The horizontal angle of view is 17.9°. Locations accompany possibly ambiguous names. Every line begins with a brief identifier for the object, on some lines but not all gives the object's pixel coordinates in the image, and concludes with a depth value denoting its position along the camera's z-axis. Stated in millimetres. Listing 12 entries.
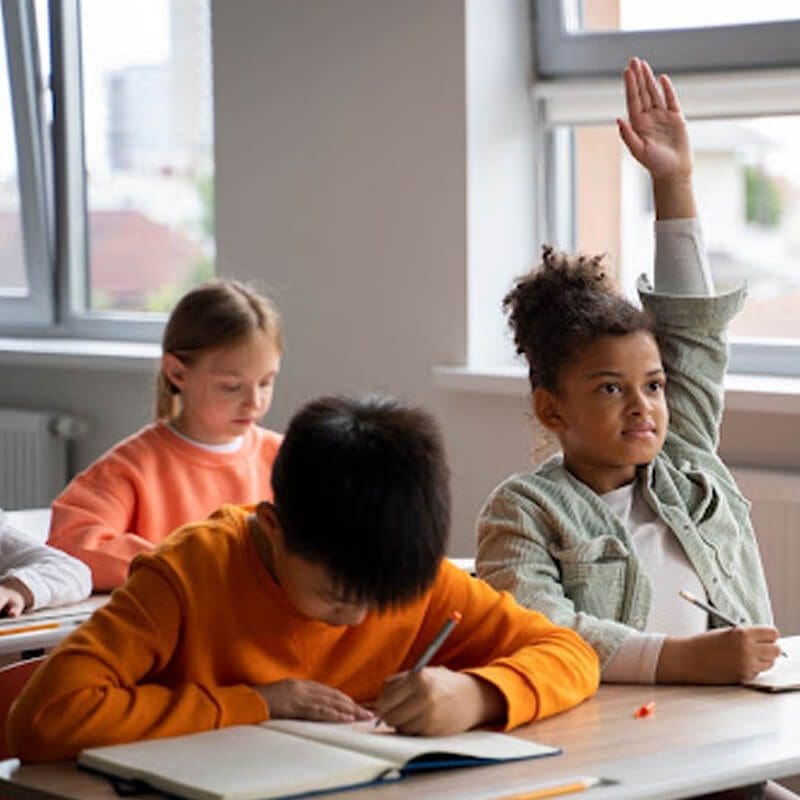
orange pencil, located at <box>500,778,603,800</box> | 2353
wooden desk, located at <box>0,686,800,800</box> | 2400
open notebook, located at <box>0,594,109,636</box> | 3703
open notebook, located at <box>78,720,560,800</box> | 2332
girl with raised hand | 3174
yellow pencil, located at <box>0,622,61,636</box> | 3632
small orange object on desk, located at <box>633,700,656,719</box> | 2836
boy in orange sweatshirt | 2540
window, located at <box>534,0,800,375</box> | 5434
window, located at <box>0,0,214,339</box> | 7319
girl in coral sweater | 4656
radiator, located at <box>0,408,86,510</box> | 7136
